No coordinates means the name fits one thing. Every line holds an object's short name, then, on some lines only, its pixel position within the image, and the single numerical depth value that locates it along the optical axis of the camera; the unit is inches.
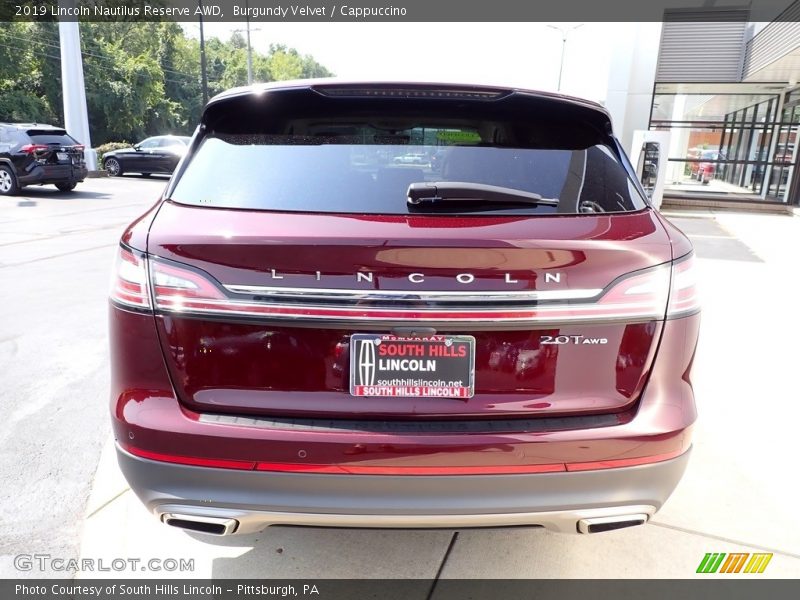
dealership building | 650.2
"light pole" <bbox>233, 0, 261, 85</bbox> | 1733.5
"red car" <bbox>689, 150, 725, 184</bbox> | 790.8
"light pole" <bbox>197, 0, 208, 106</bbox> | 1261.1
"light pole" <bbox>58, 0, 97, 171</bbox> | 738.2
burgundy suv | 67.5
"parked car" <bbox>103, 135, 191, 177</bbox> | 856.9
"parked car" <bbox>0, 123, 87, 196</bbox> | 583.5
